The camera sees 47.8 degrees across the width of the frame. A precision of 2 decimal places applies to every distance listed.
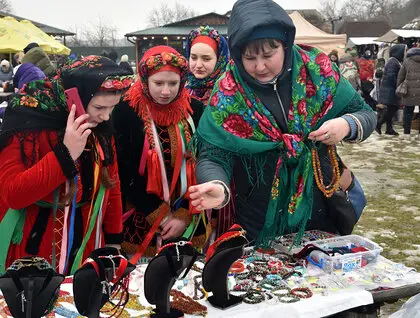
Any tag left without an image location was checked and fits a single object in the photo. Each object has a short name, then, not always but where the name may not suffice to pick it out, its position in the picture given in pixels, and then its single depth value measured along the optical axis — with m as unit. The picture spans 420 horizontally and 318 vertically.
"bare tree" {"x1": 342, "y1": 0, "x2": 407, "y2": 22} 51.48
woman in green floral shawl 1.81
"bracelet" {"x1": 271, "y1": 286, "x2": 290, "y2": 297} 1.66
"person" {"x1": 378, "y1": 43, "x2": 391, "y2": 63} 13.74
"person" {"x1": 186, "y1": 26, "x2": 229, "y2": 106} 2.92
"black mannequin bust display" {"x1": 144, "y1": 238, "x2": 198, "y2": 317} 1.44
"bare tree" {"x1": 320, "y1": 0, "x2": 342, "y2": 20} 58.77
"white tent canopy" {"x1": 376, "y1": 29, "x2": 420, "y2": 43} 15.70
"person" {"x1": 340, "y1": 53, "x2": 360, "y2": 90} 10.17
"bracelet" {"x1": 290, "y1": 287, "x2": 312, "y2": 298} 1.65
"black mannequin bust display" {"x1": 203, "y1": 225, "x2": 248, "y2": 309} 1.58
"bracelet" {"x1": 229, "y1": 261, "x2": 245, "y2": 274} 1.84
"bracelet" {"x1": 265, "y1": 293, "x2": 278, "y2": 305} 1.60
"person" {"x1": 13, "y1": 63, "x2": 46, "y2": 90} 4.38
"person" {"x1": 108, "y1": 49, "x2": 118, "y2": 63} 12.50
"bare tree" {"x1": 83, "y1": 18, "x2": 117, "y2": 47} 58.49
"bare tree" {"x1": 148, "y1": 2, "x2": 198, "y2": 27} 62.18
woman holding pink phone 1.67
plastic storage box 1.85
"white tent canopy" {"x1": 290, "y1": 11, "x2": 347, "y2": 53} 14.91
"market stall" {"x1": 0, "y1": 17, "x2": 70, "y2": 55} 14.12
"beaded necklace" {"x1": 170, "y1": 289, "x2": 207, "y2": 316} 1.55
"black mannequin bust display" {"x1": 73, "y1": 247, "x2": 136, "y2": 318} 1.34
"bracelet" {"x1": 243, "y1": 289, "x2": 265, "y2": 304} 1.60
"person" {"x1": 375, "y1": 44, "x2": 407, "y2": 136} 8.68
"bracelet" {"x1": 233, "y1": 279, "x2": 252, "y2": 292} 1.70
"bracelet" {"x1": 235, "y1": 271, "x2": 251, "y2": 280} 1.79
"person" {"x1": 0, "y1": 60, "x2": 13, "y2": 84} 10.55
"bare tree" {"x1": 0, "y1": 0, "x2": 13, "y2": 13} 53.71
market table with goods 1.49
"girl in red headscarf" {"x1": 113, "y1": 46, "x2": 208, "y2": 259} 2.26
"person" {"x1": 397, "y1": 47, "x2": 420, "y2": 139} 8.02
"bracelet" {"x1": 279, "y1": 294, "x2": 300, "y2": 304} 1.60
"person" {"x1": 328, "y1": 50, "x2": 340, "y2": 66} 9.62
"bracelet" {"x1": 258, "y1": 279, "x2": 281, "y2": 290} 1.71
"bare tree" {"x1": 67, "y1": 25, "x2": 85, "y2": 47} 44.47
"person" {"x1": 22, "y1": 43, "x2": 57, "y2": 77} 5.31
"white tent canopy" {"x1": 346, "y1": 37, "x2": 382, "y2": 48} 21.80
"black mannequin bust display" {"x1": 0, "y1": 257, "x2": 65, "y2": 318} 1.28
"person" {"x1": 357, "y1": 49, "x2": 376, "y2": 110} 10.73
